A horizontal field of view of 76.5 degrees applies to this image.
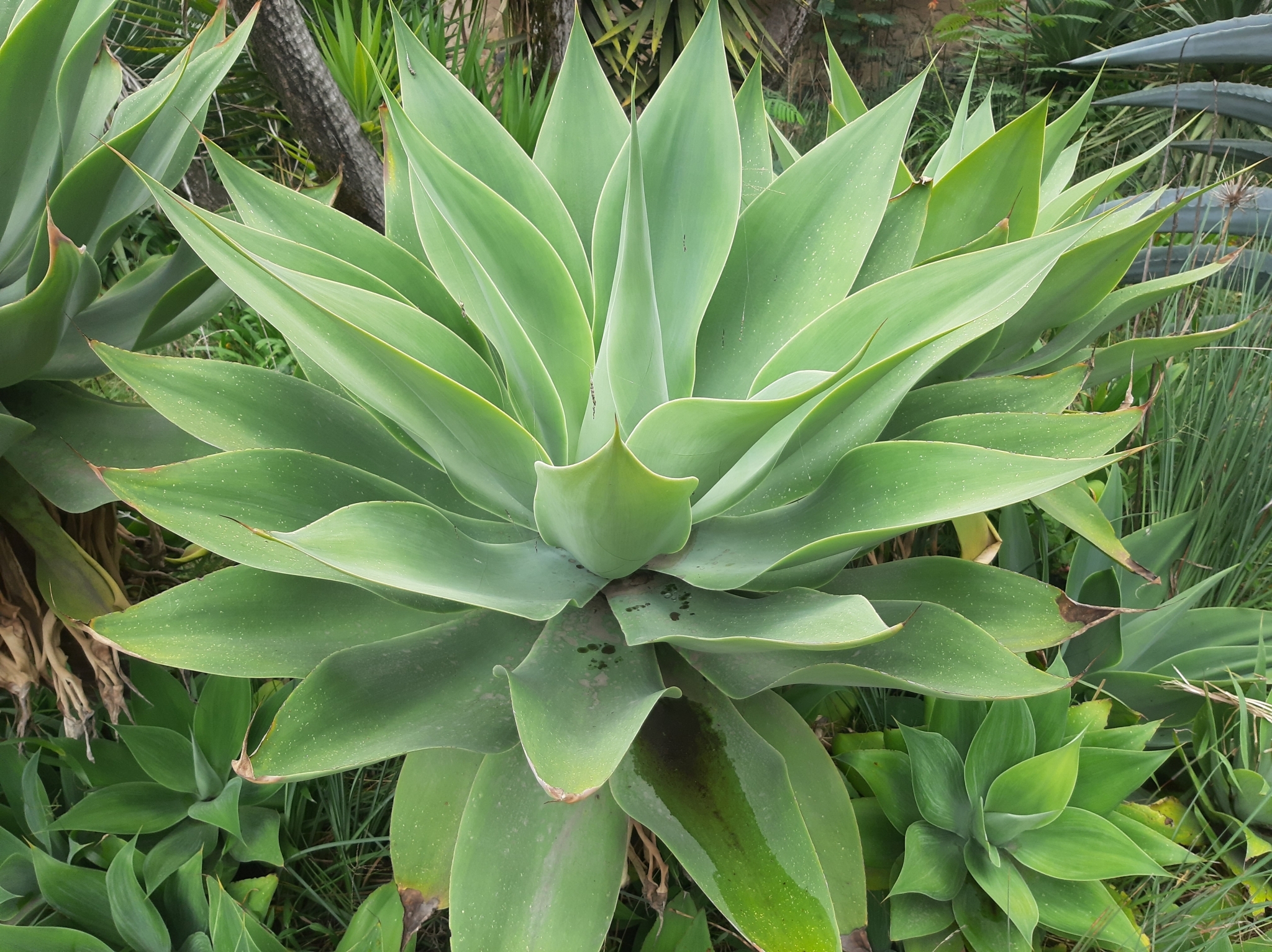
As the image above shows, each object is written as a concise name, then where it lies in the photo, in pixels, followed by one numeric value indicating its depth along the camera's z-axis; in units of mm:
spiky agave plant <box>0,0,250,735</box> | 885
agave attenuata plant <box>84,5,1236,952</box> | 686
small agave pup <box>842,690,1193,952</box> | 887
